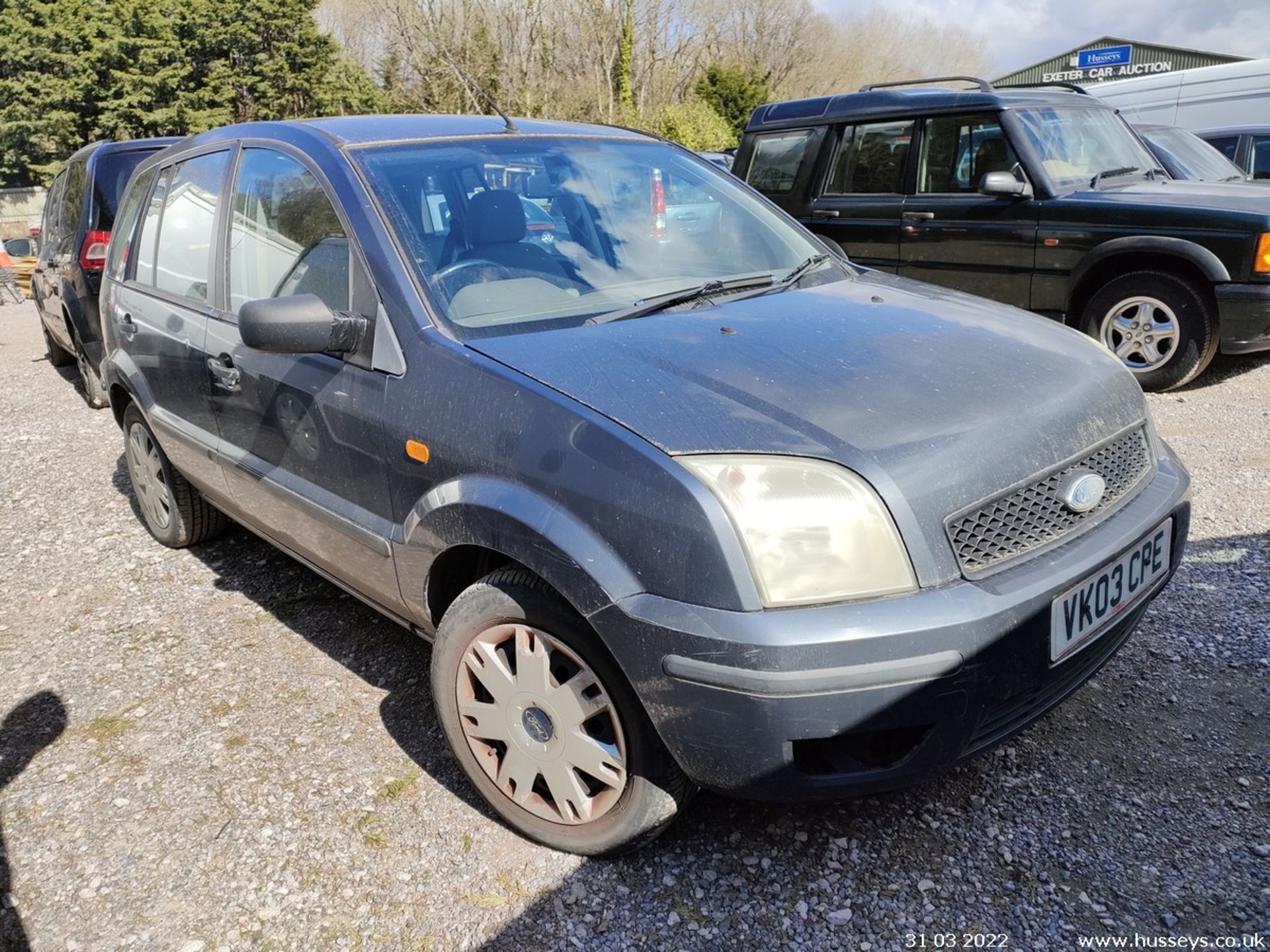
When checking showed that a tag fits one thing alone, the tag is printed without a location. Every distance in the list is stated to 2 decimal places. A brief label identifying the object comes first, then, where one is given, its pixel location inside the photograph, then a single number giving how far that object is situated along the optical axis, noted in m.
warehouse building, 36.25
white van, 11.87
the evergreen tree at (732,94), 28.84
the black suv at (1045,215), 5.74
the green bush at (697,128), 22.55
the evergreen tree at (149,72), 28.59
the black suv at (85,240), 6.64
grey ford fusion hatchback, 1.88
